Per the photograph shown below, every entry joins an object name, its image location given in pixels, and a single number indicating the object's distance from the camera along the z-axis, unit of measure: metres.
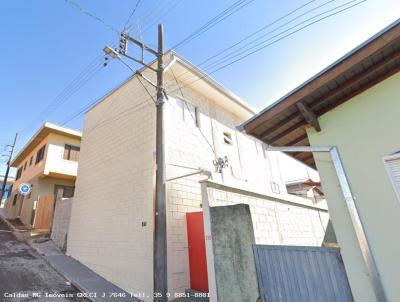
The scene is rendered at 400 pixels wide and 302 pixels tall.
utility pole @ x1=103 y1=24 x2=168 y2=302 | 4.84
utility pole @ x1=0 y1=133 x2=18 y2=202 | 19.78
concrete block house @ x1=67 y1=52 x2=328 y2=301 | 6.33
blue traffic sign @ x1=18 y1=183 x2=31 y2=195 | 12.79
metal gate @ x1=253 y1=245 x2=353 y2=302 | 3.09
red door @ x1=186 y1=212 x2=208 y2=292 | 5.74
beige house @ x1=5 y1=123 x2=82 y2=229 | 13.47
